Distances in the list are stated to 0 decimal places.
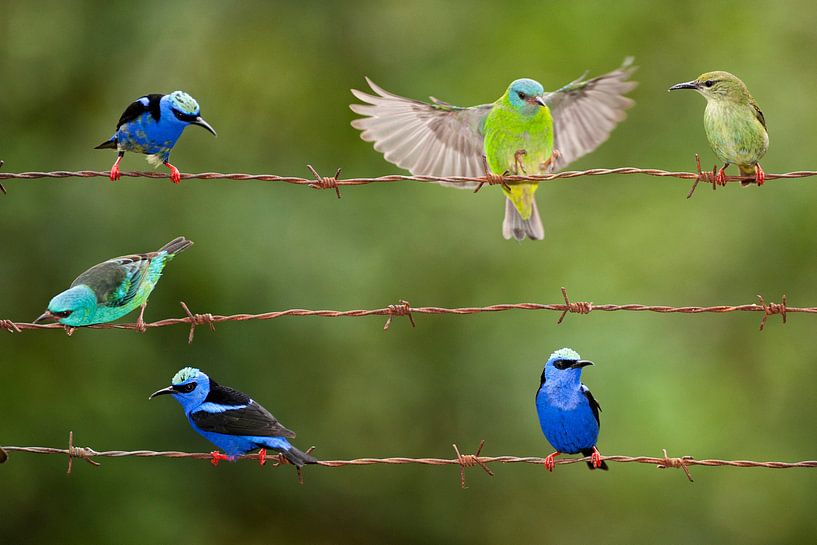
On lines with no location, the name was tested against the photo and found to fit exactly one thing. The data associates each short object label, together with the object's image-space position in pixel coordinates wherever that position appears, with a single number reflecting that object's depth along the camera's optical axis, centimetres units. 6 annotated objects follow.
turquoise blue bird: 1081
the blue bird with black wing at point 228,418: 1040
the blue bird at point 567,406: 1099
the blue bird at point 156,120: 1130
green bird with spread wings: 1375
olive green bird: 1180
